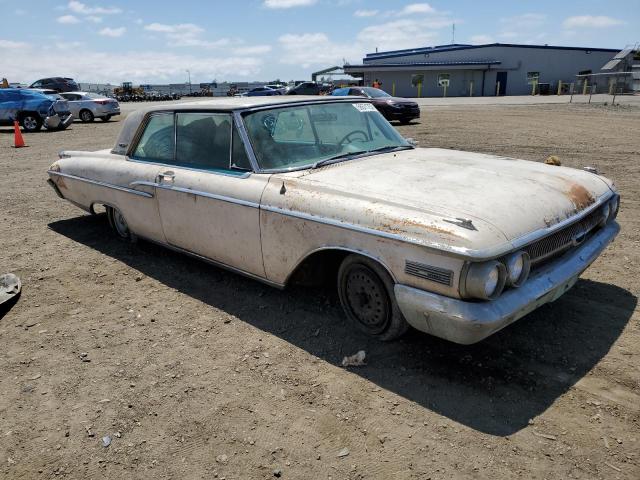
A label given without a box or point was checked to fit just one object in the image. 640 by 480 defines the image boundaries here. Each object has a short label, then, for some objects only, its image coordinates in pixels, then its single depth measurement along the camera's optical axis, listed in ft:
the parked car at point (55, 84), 107.86
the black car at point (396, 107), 55.62
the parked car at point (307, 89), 101.79
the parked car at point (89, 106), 70.33
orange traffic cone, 45.79
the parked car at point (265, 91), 120.63
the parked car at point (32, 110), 58.70
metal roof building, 150.43
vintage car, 8.45
